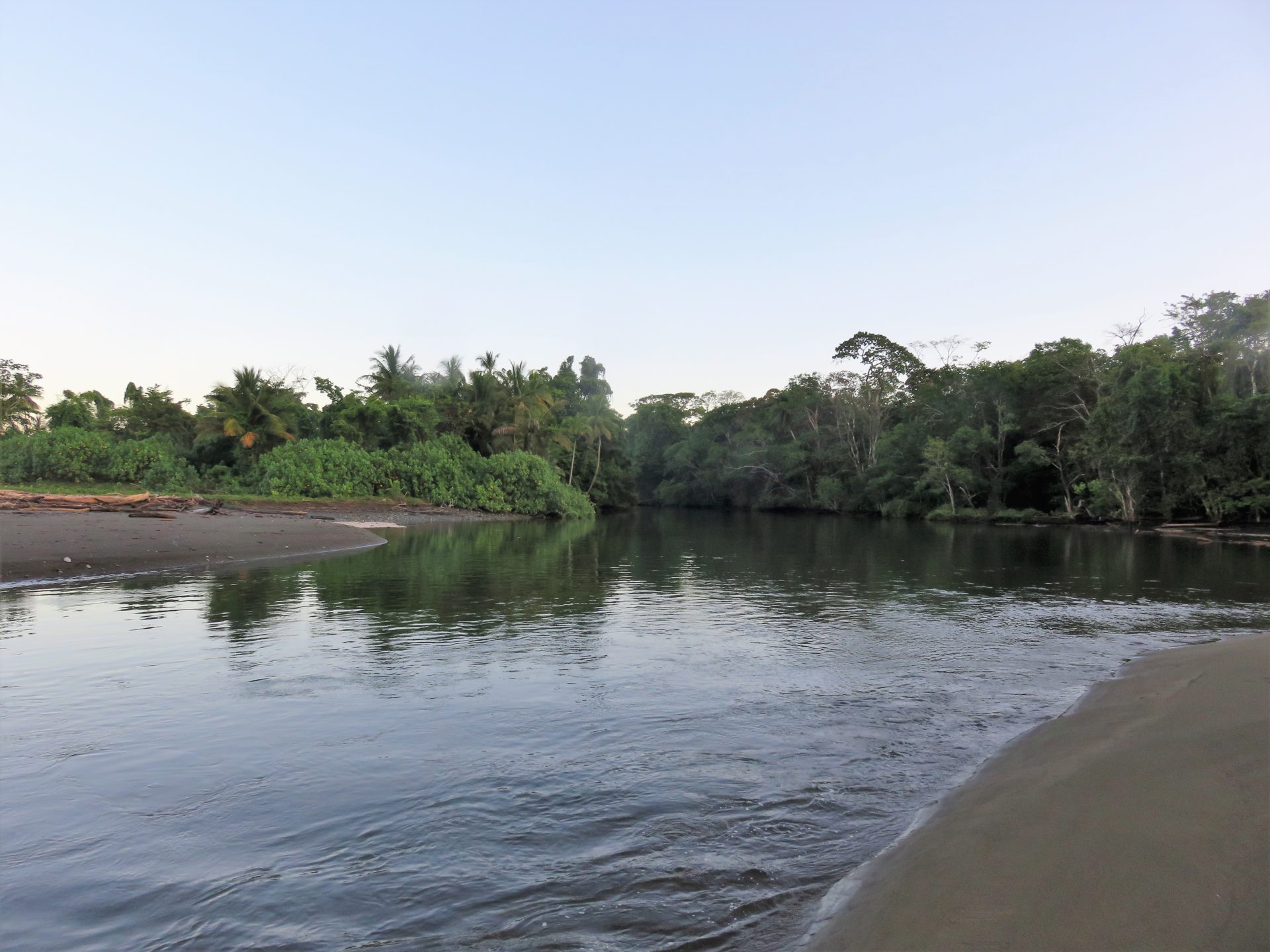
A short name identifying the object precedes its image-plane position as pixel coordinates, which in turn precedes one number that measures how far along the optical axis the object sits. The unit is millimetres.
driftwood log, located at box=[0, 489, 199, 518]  22828
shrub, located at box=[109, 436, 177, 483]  39594
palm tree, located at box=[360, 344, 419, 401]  55306
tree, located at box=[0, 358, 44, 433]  48938
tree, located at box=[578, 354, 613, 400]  88438
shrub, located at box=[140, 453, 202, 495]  39188
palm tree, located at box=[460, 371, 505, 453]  55344
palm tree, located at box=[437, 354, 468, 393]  66188
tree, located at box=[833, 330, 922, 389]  64250
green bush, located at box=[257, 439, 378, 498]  41031
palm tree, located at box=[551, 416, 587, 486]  57656
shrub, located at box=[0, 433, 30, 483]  37406
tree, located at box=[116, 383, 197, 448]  47625
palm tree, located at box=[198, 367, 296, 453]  42906
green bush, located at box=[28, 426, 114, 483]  38438
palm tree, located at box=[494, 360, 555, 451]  54250
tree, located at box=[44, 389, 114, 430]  49812
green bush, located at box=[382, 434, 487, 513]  47438
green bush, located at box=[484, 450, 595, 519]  50344
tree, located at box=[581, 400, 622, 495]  61750
